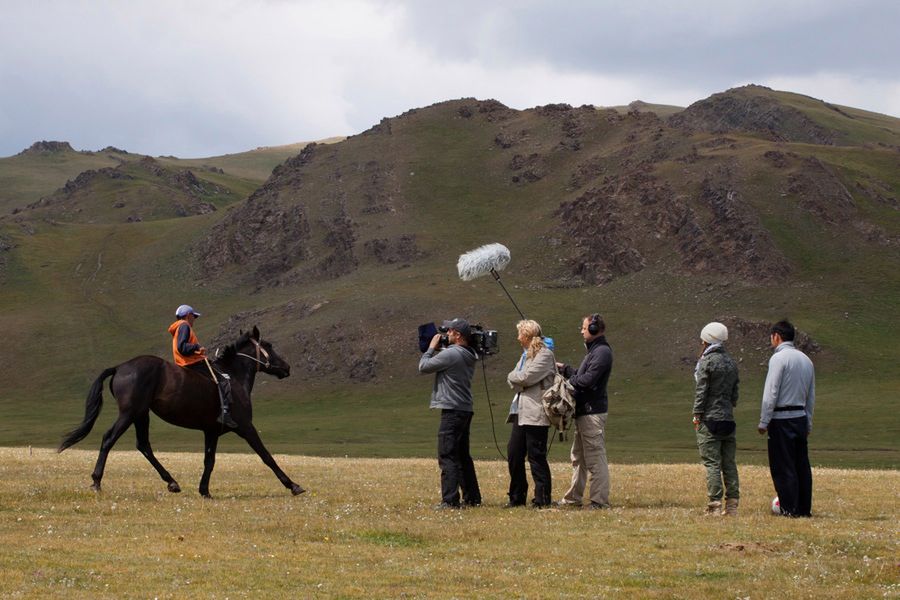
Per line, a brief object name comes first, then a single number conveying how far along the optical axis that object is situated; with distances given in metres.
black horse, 21.61
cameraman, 20.05
